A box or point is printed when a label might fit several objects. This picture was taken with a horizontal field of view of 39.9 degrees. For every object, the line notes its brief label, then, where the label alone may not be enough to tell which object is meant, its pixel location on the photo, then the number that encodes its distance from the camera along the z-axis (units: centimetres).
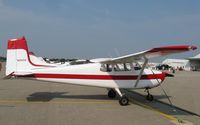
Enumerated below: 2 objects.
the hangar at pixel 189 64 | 7493
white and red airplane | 1045
